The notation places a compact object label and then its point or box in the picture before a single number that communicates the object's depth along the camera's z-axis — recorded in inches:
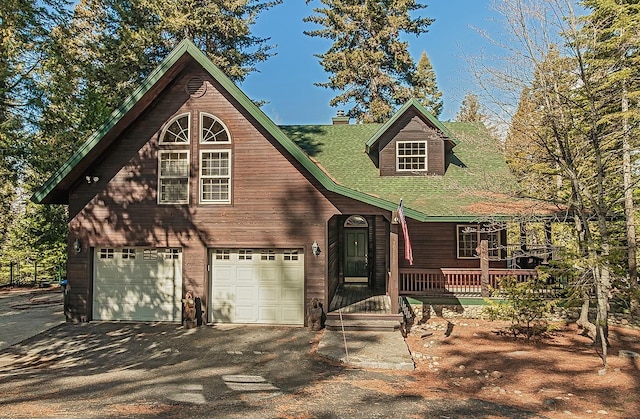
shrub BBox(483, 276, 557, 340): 426.8
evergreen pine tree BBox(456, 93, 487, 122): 1769.4
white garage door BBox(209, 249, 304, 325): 490.6
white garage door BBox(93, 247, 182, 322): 502.9
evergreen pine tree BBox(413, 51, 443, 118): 1396.4
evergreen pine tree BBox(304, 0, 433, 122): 1259.8
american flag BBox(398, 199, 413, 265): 431.7
